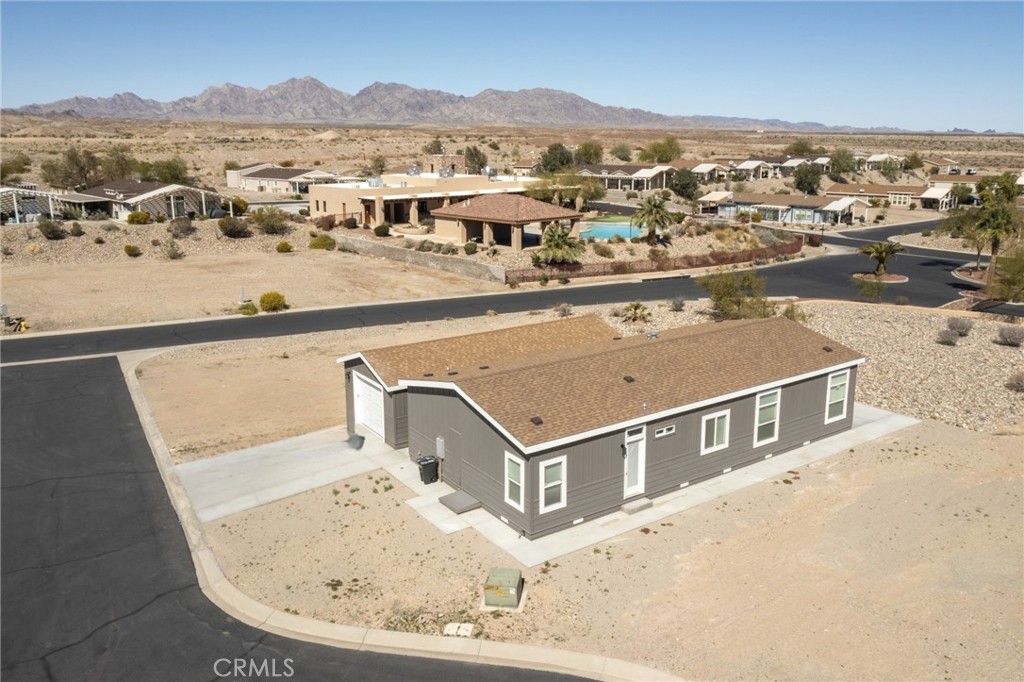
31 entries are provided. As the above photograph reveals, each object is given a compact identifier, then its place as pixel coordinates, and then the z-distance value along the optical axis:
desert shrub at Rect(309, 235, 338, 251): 62.47
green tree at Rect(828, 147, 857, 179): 124.00
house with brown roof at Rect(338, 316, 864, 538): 18.80
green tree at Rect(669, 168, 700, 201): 99.75
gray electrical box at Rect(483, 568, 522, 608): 15.59
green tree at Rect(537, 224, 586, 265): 54.50
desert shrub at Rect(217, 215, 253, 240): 61.16
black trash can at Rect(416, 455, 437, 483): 21.23
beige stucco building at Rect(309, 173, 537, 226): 69.38
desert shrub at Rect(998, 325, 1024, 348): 33.25
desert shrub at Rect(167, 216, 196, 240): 59.97
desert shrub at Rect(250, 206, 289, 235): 63.34
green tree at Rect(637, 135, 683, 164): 135.62
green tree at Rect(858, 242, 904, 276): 53.19
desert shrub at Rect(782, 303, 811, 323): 35.66
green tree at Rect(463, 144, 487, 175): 114.19
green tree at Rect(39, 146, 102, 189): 84.38
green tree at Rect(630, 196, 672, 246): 61.19
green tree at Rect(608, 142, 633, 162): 142.12
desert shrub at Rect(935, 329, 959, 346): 33.58
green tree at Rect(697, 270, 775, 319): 37.09
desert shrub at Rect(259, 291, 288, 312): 44.22
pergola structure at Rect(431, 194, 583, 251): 59.06
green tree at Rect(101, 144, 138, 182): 89.00
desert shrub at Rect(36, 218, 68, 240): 55.91
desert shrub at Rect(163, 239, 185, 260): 56.59
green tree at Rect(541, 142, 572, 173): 112.69
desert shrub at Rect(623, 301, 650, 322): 40.35
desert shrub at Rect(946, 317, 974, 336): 34.84
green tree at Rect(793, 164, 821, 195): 107.62
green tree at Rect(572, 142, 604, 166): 129.62
